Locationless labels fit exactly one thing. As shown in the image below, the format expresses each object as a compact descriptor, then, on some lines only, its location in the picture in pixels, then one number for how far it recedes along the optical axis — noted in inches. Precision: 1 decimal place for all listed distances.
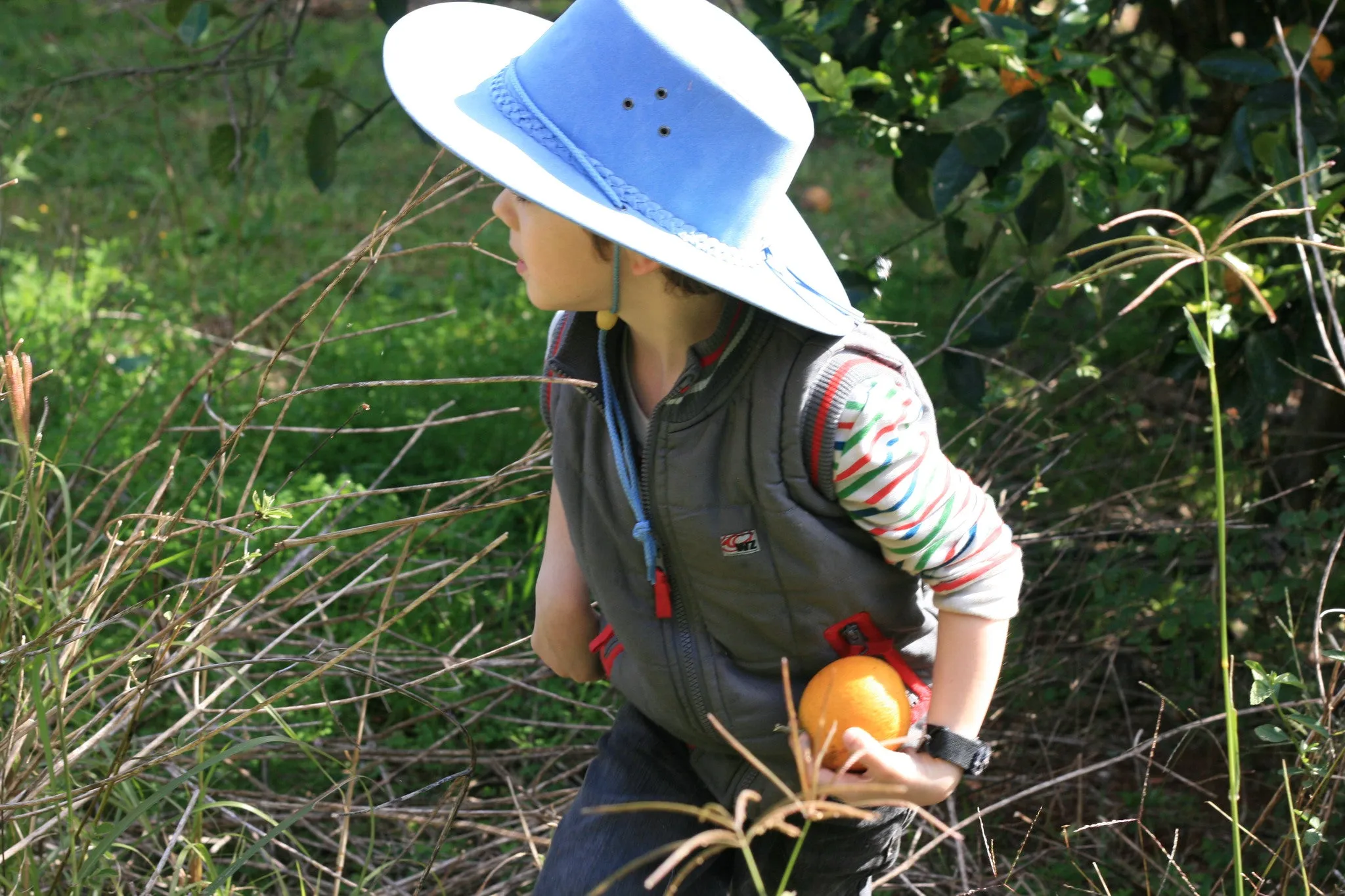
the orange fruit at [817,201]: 199.0
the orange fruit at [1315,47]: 87.0
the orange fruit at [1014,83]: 84.7
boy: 52.1
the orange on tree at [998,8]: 85.6
